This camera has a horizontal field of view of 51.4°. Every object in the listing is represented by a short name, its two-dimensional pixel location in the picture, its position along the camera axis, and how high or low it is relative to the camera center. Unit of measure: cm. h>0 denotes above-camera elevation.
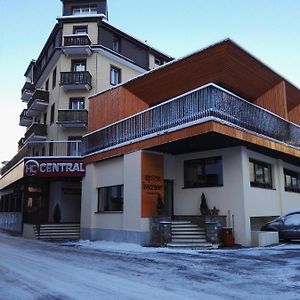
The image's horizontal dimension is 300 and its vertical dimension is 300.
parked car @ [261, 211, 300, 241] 1377 -94
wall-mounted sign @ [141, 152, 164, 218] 1421 +94
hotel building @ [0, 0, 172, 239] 2304 +906
